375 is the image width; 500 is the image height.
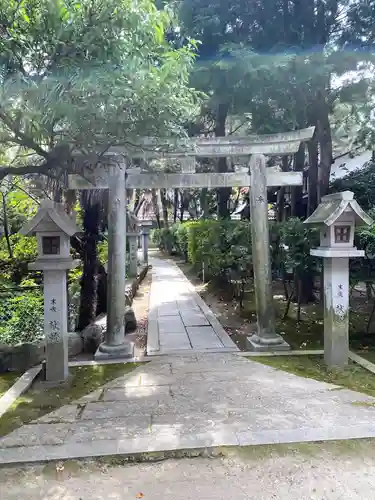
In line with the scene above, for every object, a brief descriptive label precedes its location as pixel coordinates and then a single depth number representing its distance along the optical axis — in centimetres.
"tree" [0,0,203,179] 363
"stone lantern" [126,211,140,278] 1562
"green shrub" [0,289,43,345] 662
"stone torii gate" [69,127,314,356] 683
